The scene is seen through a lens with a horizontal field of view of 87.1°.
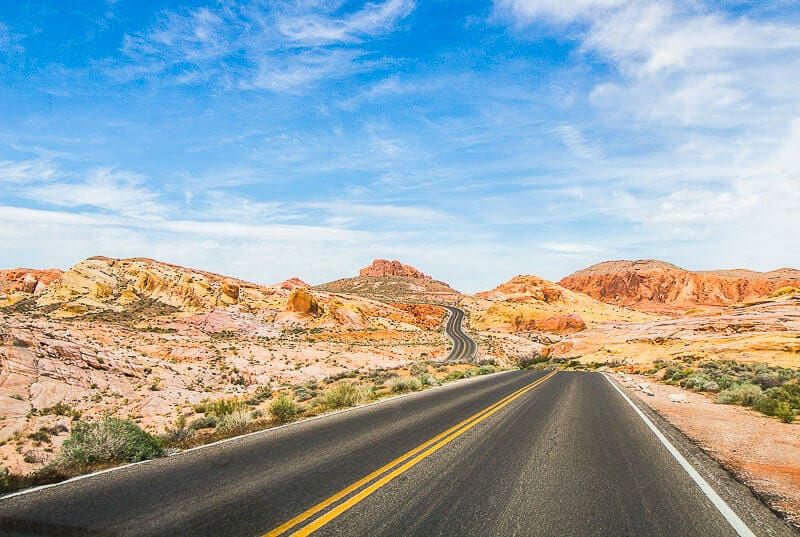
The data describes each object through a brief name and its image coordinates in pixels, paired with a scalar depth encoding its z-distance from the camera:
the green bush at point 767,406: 12.75
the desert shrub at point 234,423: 10.52
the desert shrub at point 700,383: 19.07
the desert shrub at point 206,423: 13.60
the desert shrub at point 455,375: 25.93
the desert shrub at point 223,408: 16.56
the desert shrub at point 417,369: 30.92
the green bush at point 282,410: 12.08
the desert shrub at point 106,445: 7.20
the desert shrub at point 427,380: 21.50
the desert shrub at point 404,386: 19.11
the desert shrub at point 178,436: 9.19
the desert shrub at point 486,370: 31.26
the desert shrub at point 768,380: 17.71
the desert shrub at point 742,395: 14.65
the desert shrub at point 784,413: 11.62
